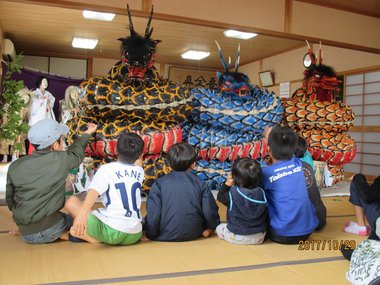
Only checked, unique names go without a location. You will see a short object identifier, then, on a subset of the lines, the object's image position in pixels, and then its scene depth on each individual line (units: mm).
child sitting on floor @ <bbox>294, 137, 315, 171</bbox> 2989
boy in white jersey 2043
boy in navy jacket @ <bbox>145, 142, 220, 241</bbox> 2227
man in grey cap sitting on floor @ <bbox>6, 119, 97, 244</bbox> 2078
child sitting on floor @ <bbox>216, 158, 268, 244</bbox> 2160
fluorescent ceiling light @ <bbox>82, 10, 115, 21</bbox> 5721
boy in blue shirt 2207
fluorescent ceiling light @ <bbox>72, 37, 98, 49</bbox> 7434
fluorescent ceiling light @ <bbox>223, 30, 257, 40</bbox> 6762
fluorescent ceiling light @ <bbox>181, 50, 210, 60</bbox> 8484
